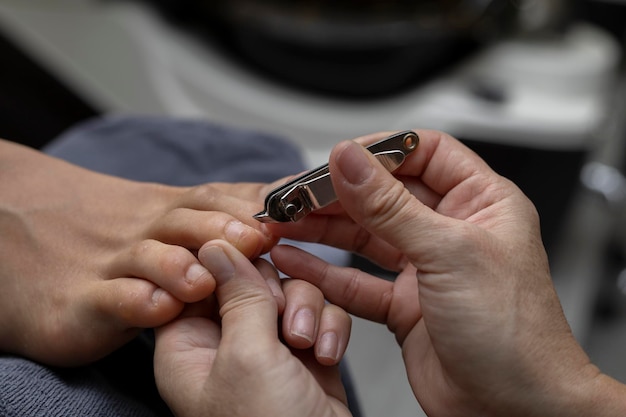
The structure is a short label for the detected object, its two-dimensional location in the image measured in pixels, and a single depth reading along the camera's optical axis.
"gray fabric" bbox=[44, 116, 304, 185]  0.74
